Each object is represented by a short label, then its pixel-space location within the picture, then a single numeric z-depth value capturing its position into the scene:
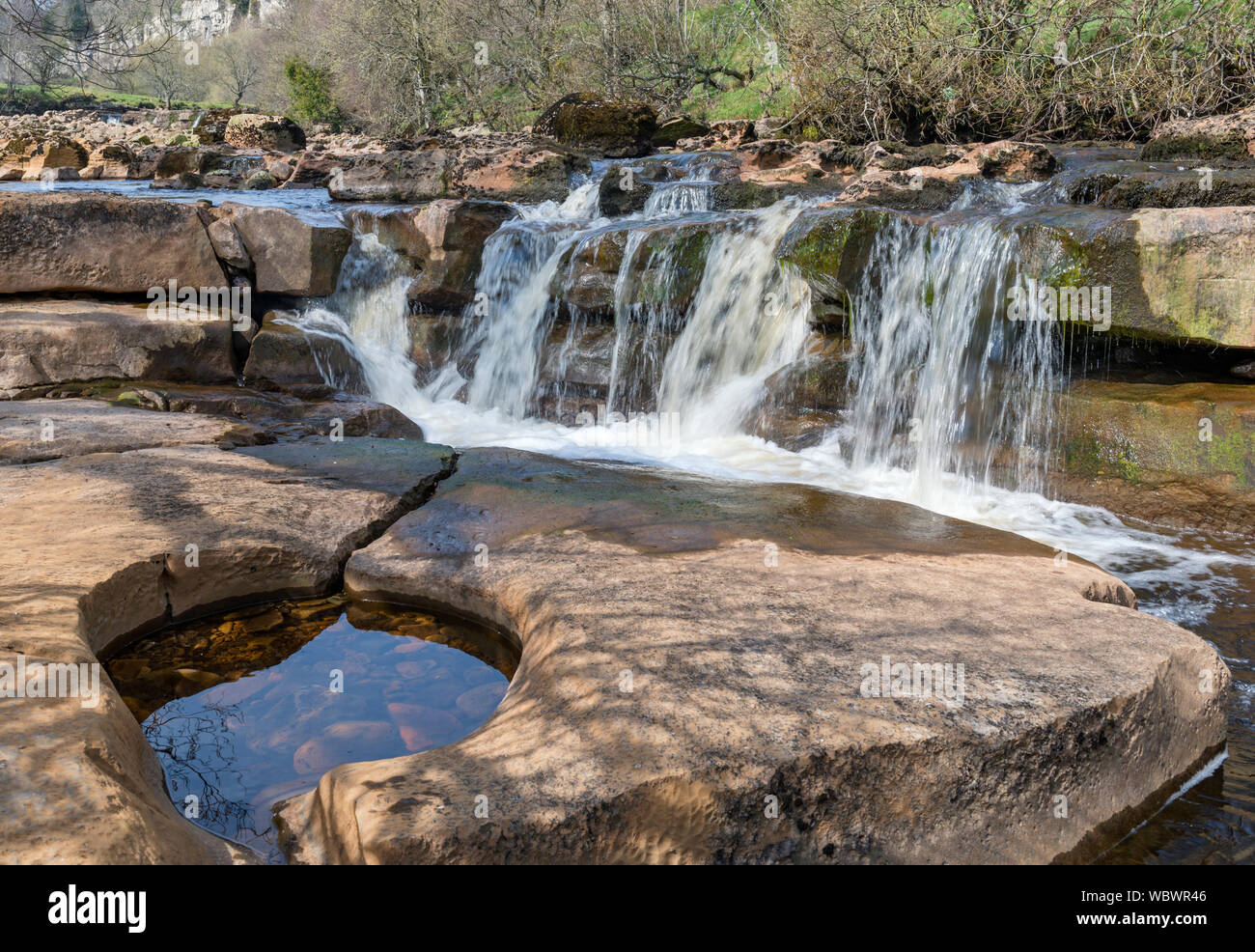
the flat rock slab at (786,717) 2.33
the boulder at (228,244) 8.88
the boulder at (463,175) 12.34
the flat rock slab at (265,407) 7.02
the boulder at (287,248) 9.05
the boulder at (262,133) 19.89
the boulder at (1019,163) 9.92
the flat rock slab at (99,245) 8.02
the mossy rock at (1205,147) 9.41
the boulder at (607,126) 14.33
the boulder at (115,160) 17.66
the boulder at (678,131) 14.68
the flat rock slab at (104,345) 7.27
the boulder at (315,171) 15.66
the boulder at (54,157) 18.19
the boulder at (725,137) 13.90
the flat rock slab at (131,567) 2.19
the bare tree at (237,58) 43.50
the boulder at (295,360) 8.25
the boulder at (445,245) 9.45
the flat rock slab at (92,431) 5.29
